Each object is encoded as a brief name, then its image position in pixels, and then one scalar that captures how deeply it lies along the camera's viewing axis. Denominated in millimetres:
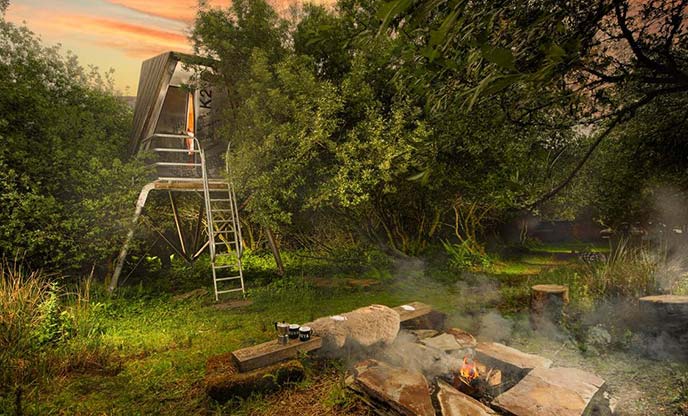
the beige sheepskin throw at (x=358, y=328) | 4515
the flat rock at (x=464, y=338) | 4507
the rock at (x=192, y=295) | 7785
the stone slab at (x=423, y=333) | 4932
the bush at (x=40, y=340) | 4055
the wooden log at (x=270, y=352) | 3859
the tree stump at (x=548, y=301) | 6270
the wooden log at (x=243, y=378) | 3684
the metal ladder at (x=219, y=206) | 7630
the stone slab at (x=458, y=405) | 3193
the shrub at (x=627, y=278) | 6199
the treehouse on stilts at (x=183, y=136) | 8141
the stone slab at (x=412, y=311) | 5270
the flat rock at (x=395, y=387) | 3188
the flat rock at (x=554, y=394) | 3053
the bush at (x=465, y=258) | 10836
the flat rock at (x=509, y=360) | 3990
